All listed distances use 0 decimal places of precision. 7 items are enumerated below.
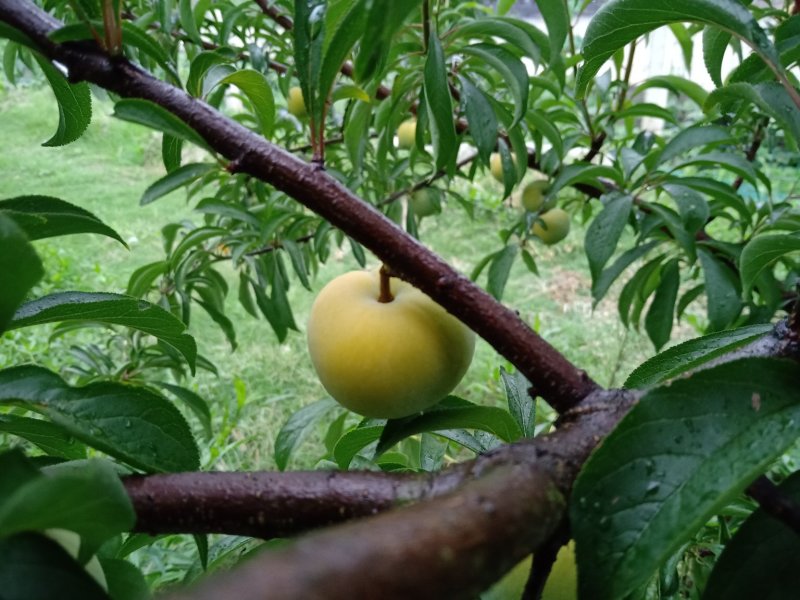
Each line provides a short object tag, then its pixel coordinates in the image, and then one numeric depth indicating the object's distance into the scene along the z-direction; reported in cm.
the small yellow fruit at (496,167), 54
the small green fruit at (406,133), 54
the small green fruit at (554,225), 49
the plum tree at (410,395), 8
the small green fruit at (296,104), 52
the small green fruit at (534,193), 46
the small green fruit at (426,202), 46
